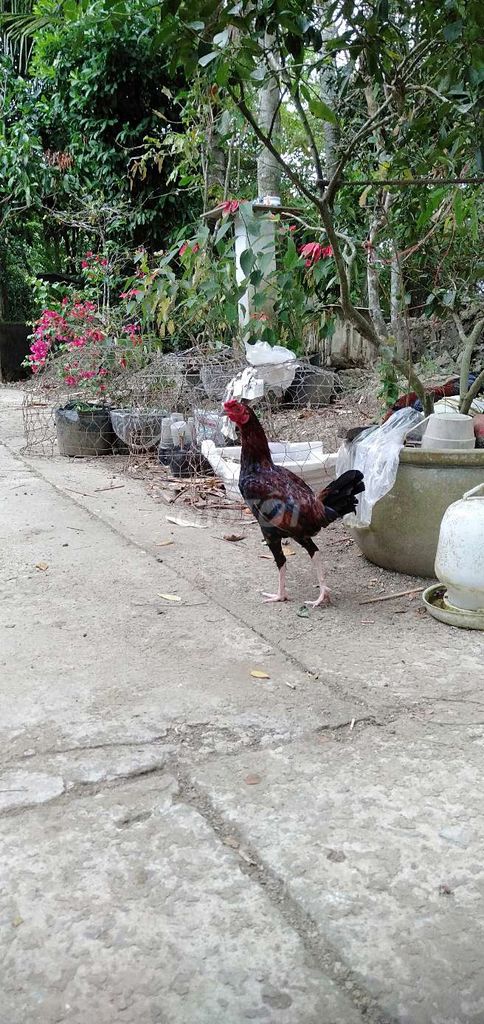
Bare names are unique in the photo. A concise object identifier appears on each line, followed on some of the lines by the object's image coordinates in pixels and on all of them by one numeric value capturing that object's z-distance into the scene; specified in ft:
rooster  11.02
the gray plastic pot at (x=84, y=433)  21.61
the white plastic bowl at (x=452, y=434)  11.58
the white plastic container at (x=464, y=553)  10.04
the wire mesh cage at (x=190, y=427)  17.04
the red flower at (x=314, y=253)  12.78
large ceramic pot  11.39
